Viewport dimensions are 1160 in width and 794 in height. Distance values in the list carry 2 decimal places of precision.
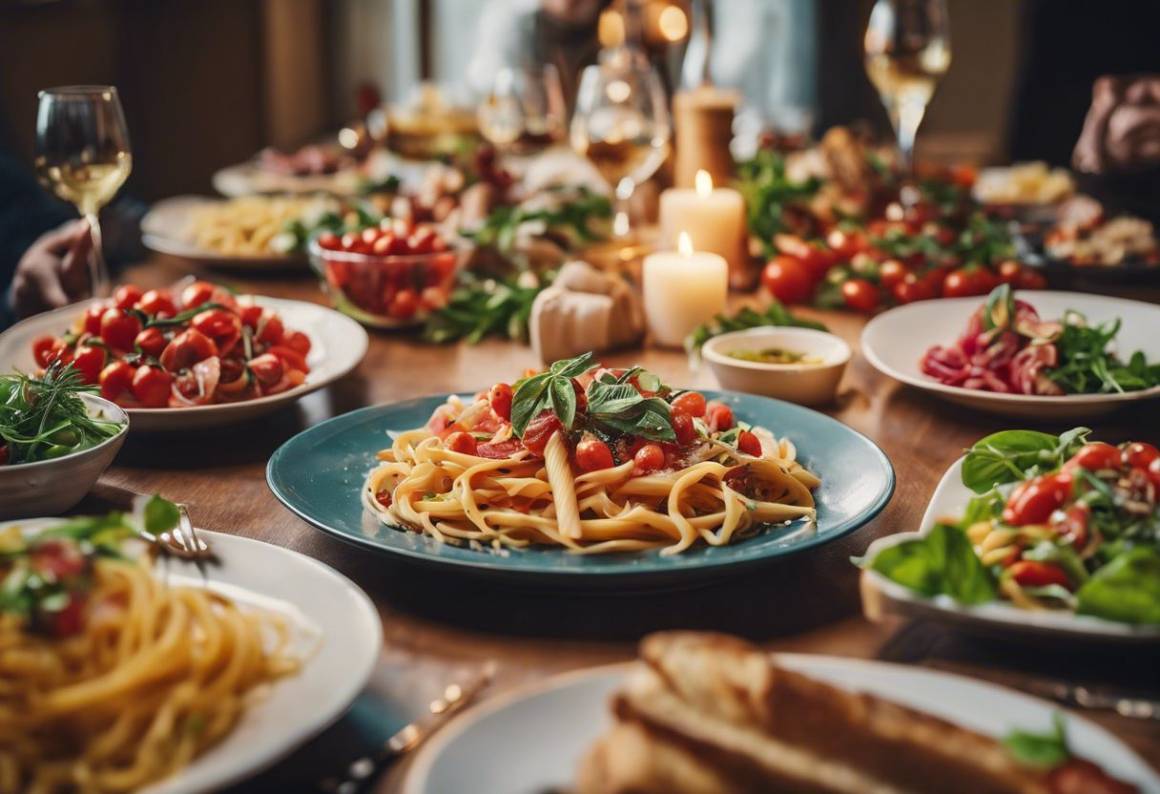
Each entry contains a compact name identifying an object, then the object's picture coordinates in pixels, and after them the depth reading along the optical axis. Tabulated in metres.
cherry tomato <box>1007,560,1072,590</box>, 0.81
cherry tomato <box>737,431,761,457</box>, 0.96
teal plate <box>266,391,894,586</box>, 0.85
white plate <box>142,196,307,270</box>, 1.50
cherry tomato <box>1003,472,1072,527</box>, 0.85
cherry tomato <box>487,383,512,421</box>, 0.97
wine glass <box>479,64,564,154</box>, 1.69
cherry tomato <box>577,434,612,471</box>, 0.93
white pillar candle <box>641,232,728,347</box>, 1.30
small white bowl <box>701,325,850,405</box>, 1.14
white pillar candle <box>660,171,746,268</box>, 1.47
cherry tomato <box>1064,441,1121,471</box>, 0.85
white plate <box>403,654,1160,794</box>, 0.61
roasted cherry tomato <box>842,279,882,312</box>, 1.42
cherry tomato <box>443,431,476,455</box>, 0.96
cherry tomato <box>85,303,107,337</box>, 1.10
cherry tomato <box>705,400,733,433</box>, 0.99
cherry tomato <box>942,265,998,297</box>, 1.38
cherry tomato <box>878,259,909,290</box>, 1.43
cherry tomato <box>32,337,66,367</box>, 1.09
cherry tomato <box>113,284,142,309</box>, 1.11
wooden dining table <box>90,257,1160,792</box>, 0.79
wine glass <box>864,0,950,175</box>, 1.60
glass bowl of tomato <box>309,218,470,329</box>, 1.33
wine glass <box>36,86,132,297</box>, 1.15
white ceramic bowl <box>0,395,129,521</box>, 0.91
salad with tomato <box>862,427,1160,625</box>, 0.76
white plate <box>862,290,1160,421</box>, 1.11
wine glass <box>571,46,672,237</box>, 1.45
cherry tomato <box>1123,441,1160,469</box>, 0.85
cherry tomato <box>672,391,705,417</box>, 0.97
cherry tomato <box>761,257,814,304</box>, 1.45
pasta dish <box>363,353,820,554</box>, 0.91
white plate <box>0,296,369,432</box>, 1.05
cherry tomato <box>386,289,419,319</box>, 1.33
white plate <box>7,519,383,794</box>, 0.62
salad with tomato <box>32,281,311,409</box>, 1.07
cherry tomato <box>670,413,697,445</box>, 0.95
